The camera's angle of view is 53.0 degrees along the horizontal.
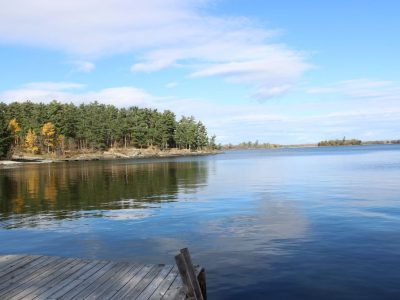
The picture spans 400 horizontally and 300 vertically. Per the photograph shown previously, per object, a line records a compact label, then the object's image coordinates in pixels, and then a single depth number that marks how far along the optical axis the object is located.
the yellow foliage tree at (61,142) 178.57
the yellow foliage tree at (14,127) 158.43
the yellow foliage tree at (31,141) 167.75
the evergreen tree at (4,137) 130.75
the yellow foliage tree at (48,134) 168.00
